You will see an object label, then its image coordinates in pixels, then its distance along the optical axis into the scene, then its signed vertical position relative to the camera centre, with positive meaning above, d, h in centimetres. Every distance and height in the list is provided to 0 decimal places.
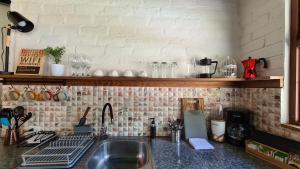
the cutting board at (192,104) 153 -15
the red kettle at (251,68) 131 +13
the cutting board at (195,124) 149 -32
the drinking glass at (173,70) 156 +13
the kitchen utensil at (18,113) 139 -23
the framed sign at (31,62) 142 +17
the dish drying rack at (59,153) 96 -40
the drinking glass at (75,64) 147 +16
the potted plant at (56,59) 140 +20
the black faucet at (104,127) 144 -35
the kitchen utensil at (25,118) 144 -27
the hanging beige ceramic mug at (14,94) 145 -8
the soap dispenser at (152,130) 149 -36
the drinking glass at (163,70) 155 +13
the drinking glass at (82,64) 148 +17
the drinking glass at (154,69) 155 +14
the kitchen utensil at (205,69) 146 +15
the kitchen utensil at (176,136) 143 -39
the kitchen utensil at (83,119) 143 -27
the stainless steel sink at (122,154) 135 -53
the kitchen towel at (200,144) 129 -42
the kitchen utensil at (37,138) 130 -40
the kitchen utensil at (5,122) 133 -28
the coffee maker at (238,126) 134 -30
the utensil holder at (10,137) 132 -39
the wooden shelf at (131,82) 136 +3
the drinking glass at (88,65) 150 +16
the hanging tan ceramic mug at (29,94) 146 -8
